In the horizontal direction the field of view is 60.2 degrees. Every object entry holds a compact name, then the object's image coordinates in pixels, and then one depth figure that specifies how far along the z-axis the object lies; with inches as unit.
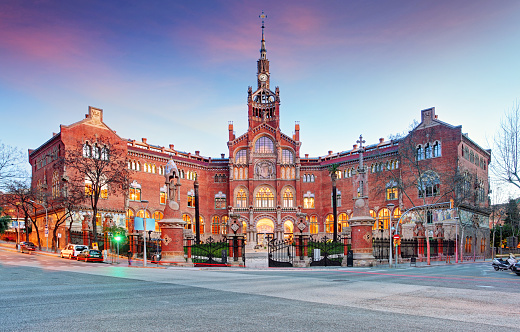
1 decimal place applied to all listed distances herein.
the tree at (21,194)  1916.8
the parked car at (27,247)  1905.6
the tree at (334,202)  1689.8
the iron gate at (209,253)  1242.0
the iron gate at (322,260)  1270.9
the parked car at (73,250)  1515.7
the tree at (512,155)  1083.2
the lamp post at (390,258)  1244.5
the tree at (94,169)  1806.1
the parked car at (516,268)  1014.6
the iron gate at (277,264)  1253.3
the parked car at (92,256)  1412.4
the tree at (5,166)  1325.0
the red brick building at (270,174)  2364.7
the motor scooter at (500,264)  1214.4
